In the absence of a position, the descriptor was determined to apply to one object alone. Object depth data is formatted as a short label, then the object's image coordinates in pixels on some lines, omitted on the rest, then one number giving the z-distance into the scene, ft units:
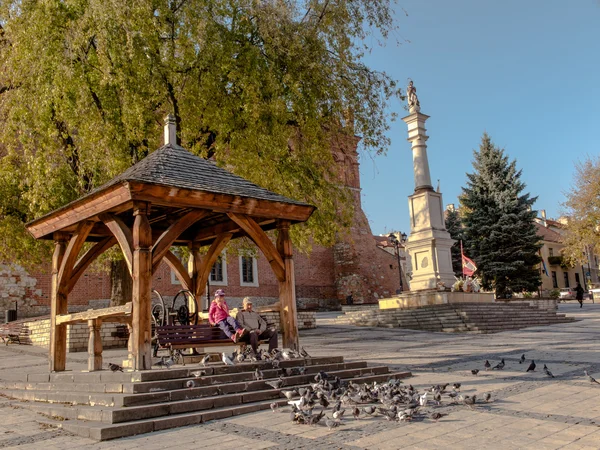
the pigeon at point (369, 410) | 19.08
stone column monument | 71.10
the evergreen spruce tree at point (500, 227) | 104.94
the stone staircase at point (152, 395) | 19.08
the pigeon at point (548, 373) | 26.76
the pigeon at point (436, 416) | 18.56
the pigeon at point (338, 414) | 18.30
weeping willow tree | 41.27
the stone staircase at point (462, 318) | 59.67
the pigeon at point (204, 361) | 25.84
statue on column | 77.66
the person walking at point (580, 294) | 107.40
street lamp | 95.36
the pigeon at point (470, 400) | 20.54
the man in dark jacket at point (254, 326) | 28.02
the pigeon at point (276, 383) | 23.63
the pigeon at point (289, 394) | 21.37
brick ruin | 82.89
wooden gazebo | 24.29
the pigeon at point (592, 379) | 24.53
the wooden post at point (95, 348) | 26.53
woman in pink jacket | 28.12
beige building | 192.07
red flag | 80.26
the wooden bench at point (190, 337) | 26.25
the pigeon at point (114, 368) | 24.80
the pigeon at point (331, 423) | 17.92
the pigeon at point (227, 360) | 25.50
